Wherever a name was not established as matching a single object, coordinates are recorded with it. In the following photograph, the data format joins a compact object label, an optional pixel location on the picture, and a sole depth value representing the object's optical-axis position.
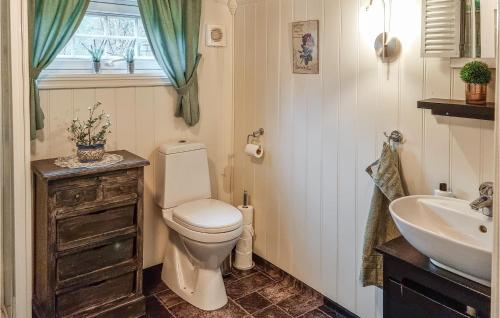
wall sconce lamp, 1.97
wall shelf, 1.58
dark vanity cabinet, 1.38
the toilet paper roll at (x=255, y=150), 2.82
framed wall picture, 2.40
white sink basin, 1.33
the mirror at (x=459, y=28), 1.60
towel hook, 2.01
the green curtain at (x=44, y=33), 2.17
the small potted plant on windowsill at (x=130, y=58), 2.65
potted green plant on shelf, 1.60
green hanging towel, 1.99
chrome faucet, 1.54
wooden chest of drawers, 2.09
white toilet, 2.43
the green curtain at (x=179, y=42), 2.60
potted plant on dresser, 2.22
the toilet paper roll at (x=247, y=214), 2.95
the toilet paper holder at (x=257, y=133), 2.86
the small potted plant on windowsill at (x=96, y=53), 2.53
